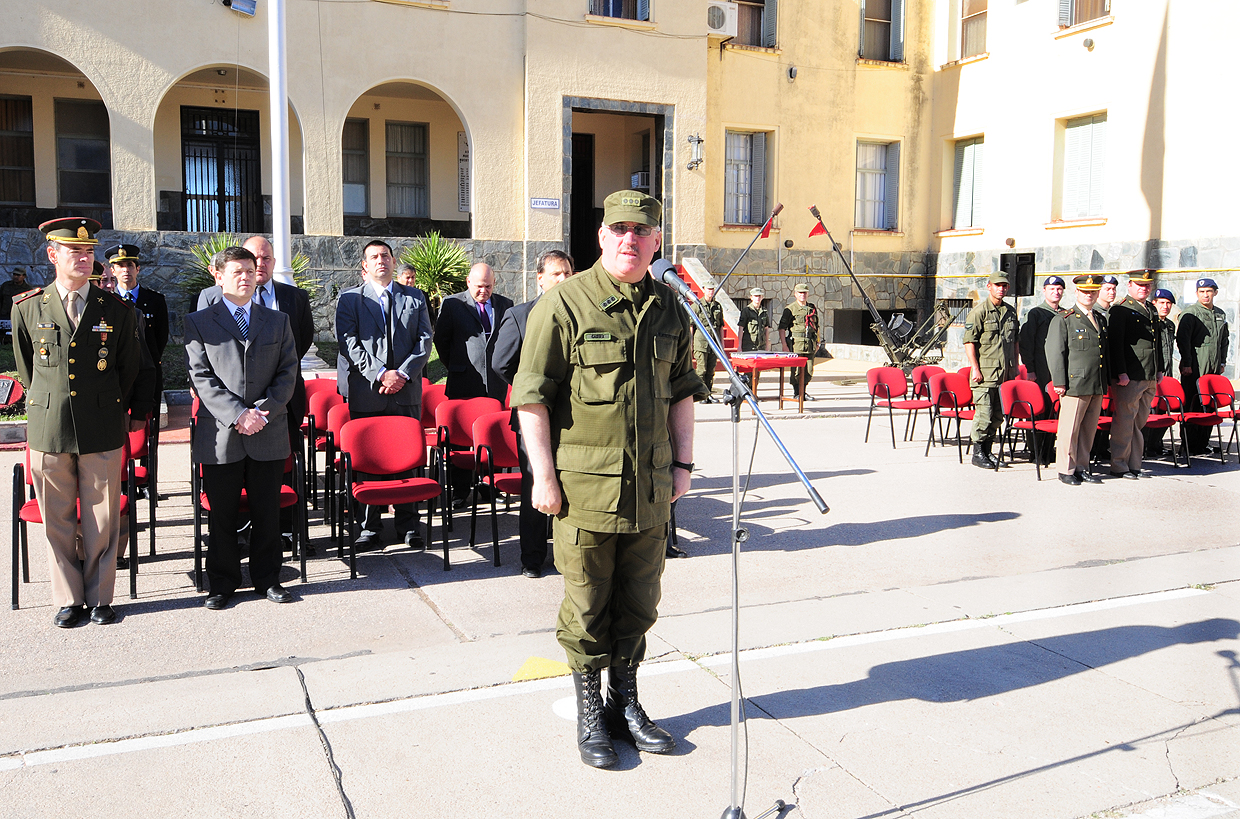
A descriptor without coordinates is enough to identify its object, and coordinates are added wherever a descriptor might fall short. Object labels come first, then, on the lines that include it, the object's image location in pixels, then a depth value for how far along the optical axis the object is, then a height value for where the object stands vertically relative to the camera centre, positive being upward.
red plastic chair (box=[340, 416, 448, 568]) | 6.39 -1.03
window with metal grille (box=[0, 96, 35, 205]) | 18.95 +2.86
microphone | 3.50 +0.10
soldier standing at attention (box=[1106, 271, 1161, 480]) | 10.09 -0.67
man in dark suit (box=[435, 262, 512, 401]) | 8.20 -0.24
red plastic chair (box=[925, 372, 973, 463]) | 11.34 -0.99
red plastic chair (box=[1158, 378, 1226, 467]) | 10.92 -1.12
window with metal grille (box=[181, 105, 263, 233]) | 19.95 +2.68
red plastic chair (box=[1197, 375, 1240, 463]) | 11.22 -0.94
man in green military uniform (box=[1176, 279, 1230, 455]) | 11.52 -0.40
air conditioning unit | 20.91 +6.02
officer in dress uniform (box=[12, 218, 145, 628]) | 5.16 -0.59
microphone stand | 3.20 -0.59
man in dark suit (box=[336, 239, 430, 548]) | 7.11 -0.27
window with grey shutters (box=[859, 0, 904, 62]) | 23.34 +6.52
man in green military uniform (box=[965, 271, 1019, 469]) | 10.77 -0.52
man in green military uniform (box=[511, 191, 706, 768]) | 3.68 -0.49
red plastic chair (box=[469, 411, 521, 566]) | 6.80 -1.02
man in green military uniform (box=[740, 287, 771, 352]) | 17.27 -0.19
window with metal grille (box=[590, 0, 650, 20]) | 20.11 +6.01
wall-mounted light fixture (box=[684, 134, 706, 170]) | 20.55 +3.25
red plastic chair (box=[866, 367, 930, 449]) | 12.06 -0.94
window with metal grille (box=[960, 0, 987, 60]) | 22.48 +6.38
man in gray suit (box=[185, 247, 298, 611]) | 5.56 -0.64
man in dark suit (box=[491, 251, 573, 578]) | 6.24 -0.99
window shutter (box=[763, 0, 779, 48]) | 22.12 +6.28
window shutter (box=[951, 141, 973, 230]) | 23.42 +2.66
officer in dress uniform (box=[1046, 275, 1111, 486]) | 9.62 -0.61
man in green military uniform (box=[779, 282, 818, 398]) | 16.44 -0.33
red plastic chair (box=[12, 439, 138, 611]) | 5.47 -1.21
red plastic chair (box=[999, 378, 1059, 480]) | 10.20 -1.03
